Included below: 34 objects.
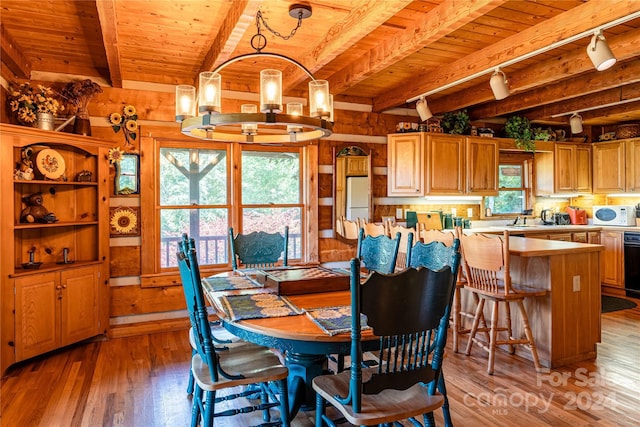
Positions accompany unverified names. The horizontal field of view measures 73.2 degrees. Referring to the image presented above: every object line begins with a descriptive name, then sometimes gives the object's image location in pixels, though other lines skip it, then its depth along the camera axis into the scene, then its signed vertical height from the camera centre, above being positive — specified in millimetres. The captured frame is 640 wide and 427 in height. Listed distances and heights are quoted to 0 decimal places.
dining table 1786 -493
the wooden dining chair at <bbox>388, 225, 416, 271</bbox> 3802 -324
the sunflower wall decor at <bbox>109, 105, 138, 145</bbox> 4125 +868
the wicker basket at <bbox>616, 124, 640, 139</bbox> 6051 +1086
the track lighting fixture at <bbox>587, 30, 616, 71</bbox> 2830 +1034
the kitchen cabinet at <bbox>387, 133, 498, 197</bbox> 5094 +544
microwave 5789 -101
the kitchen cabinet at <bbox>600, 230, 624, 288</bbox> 5723 -684
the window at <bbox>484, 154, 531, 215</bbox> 6184 +329
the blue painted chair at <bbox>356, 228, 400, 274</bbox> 2855 -296
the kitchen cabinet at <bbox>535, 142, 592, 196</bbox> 6168 +567
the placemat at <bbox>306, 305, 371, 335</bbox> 1813 -494
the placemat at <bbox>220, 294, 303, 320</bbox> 2044 -484
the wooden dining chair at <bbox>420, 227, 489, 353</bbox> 3393 -760
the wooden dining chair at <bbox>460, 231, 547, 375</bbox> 3066 -572
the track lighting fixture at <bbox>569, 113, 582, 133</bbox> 5344 +1060
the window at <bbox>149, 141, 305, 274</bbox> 4414 +170
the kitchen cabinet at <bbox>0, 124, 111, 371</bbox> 3256 -266
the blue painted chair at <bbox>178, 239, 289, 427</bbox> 1953 -769
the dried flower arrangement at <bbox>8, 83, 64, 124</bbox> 3514 +921
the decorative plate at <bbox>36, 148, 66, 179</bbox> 3613 +426
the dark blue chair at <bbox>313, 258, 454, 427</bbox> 1550 -488
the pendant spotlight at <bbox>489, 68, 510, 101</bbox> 3605 +1047
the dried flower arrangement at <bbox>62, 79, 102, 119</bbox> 3783 +1063
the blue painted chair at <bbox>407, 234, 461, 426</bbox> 1813 -278
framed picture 4152 -81
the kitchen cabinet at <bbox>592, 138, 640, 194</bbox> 5992 +597
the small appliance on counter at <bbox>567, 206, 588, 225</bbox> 6469 -120
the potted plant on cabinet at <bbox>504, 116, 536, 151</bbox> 5883 +1053
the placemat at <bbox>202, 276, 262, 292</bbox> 2650 -462
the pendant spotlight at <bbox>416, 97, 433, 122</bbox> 4559 +1071
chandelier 2133 +555
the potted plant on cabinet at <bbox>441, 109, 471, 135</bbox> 5496 +1110
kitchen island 3291 -716
